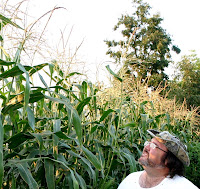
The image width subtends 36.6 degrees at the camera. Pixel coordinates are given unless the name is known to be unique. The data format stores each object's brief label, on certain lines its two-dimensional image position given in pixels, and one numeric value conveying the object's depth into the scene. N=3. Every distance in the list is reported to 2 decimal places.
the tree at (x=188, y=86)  20.14
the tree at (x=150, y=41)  24.30
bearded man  2.49
